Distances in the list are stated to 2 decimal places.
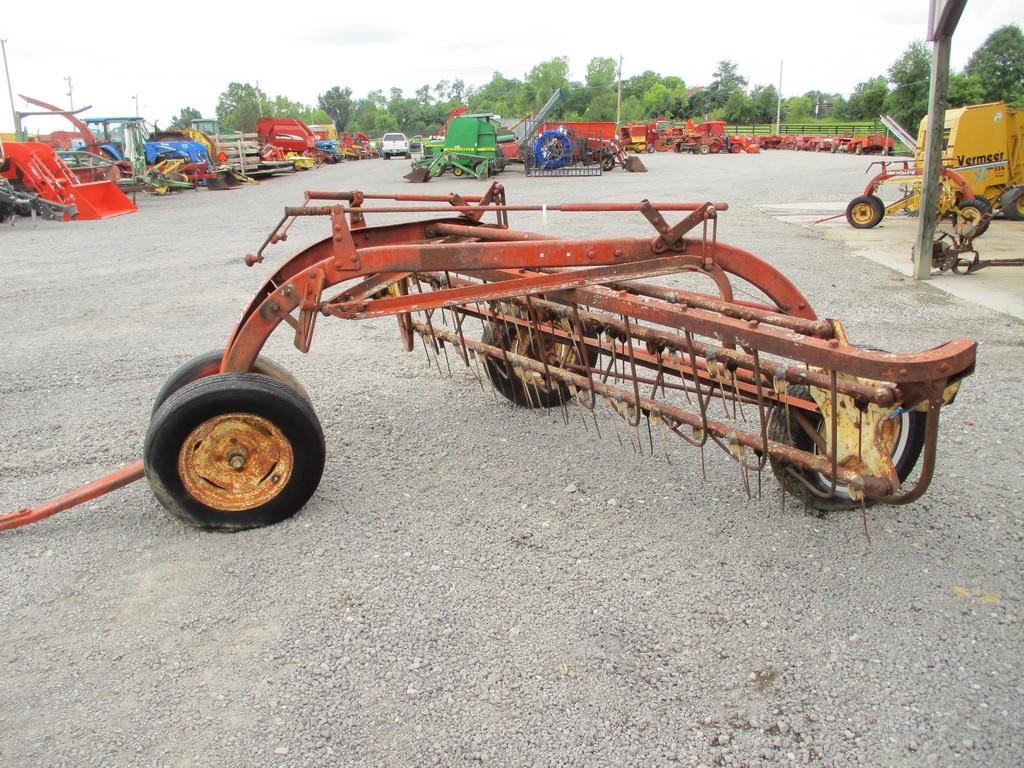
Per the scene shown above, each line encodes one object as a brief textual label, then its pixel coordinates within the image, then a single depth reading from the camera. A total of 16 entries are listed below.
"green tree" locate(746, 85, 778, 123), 73.56
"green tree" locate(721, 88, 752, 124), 73.31
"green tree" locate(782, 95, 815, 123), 78.34
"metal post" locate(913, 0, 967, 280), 7.88
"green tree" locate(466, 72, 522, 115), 94.19
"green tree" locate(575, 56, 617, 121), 78.88
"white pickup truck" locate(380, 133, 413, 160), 43.28
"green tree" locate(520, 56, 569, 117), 90.75
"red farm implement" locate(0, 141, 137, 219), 14.91
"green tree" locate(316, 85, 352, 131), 133.50
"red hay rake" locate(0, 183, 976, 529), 2.77
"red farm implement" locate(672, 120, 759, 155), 38.81
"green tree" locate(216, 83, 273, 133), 75.25
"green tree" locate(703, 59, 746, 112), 80.50
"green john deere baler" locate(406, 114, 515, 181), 22.80
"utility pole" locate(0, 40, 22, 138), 20.09
